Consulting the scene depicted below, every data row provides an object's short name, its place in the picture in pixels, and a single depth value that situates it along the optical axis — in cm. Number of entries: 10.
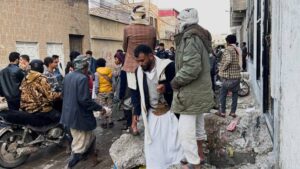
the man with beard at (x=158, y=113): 350
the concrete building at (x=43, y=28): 999
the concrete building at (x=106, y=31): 1566
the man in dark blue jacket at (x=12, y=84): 549
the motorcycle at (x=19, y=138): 489
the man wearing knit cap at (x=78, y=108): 427
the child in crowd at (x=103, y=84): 647
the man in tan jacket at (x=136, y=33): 447
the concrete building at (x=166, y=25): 3788
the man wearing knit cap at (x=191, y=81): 320
